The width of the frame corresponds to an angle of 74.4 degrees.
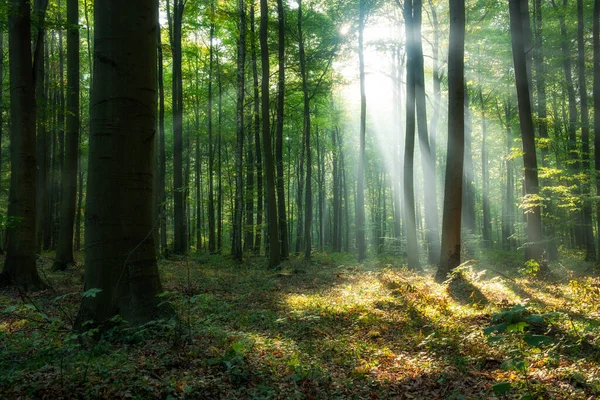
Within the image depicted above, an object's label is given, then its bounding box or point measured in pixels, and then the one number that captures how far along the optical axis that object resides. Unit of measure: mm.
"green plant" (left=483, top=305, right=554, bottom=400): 2459
